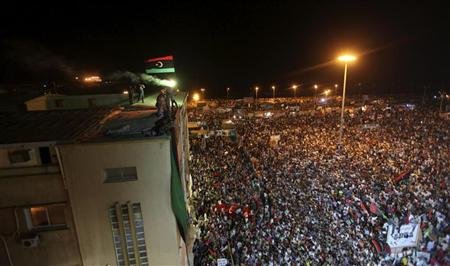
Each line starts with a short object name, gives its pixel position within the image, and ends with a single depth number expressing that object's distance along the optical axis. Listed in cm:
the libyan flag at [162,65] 1611
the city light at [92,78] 2468
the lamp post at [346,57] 1782
